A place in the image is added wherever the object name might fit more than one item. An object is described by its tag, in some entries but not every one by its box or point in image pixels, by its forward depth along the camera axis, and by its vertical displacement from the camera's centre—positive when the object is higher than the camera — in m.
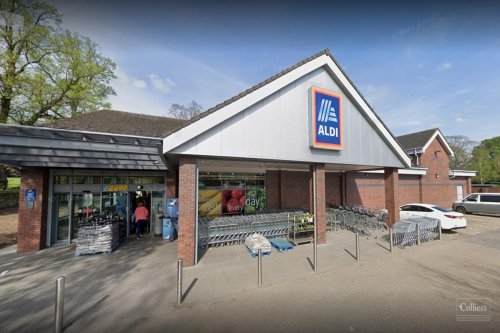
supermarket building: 5.98 +0.77
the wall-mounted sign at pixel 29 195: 7.99 -0.74
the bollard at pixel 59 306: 3.35 -2.19
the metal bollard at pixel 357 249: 6.55 -2.37
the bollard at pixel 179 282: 4.19 -2.23
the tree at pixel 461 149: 40.66 +5.93
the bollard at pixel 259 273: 4.93 -2.37
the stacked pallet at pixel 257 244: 7.07 -2.45
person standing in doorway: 9.27 -1.78
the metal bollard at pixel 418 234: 8.26 -2.35
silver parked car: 15.02 -2.12
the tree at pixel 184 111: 28.45 +9.31
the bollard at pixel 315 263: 5.75 -2.47
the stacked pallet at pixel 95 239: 7.23 -2.28
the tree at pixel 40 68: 14.75 +8.85
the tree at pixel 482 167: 33.94 +1.68
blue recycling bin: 9.33 -2.37
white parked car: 10.07 -1.99
